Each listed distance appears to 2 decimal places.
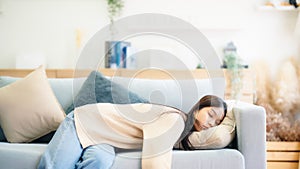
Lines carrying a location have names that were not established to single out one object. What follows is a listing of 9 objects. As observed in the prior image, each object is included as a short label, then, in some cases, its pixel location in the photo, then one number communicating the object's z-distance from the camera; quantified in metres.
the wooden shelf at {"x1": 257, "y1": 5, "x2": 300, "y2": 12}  3.41
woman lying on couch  1.80
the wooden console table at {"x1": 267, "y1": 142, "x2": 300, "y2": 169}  2.91
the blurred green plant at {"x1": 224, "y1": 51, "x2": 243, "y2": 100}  3.21
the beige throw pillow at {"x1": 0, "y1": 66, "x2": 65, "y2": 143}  2.25
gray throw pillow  2.20
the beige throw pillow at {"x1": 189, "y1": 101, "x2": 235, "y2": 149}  1.92
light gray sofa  1.85
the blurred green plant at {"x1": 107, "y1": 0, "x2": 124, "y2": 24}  3.52
